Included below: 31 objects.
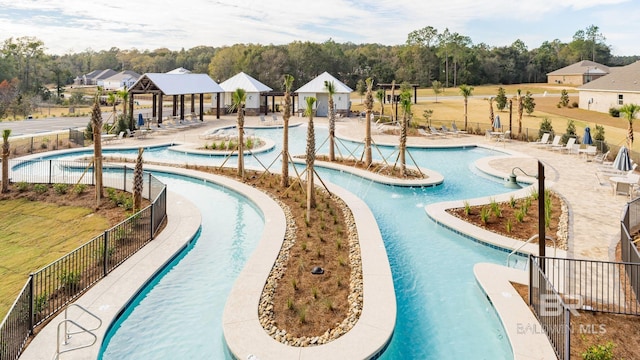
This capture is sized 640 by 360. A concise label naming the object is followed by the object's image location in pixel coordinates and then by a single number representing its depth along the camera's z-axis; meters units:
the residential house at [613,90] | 39.38
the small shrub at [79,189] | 15.92
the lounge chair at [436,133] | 31.95
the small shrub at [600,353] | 5.88
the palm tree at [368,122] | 20.08
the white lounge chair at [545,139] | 26.69
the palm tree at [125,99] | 30.21
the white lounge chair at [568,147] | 24.31
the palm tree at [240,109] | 17.80
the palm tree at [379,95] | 34.81
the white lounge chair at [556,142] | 25.51
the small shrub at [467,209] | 13.69
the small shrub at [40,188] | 16.17
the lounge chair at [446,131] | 32.47
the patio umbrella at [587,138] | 22.81
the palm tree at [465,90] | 34.17
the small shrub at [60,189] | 16.08
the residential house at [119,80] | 88.56
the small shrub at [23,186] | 16.41
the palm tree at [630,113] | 20.17
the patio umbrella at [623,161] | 15.94
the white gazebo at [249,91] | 43.27
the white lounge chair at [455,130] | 32.75
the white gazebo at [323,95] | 42.59
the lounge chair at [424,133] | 31.51
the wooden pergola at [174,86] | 33.66
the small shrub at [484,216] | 12.99
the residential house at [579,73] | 70.75
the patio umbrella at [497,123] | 29.45
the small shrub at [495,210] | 13.33
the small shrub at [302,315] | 7.67
